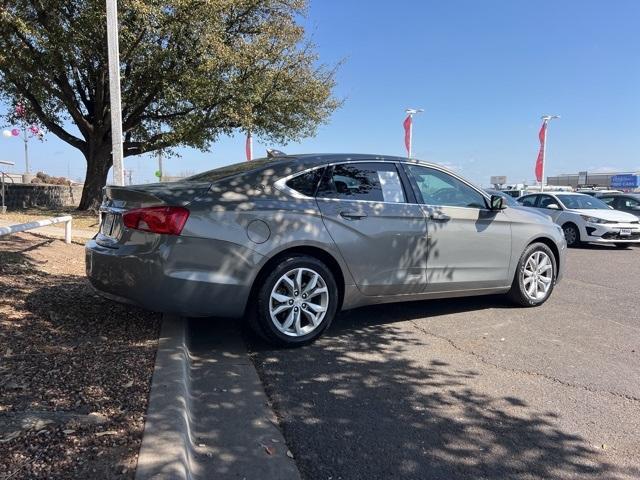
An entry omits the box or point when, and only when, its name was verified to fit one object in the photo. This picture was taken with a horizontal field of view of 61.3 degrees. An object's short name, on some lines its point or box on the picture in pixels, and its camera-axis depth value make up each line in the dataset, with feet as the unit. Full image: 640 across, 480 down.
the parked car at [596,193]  58.07
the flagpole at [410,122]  79.92
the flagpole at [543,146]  102.73
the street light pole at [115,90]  31.48
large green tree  44.65
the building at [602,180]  182.39
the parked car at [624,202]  53.47
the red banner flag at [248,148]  65.67
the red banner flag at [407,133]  80.12
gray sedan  13.58
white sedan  43.93
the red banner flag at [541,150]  102.94
